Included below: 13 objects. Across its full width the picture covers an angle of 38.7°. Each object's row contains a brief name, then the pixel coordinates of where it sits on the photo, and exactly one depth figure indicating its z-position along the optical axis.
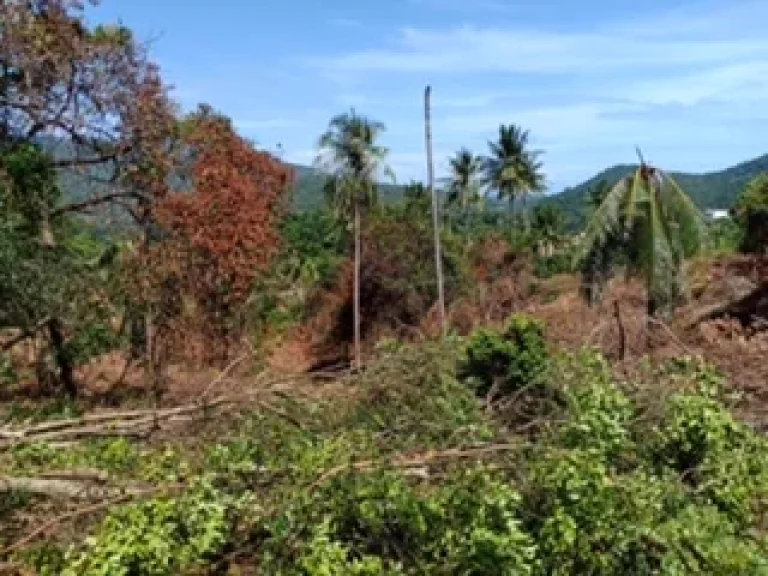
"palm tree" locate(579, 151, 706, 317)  18.78
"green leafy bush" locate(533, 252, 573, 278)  39.42
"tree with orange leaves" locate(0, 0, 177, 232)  17.44
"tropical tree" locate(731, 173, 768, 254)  27.41
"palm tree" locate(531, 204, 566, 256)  54.02
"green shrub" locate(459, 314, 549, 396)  9.42
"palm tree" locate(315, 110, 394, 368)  29.67
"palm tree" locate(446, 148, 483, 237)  51.22
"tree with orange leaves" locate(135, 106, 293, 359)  19.19
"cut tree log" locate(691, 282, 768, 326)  24.30
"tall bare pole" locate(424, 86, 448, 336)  24.47
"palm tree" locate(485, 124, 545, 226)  52.88
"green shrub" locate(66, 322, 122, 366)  19.03
